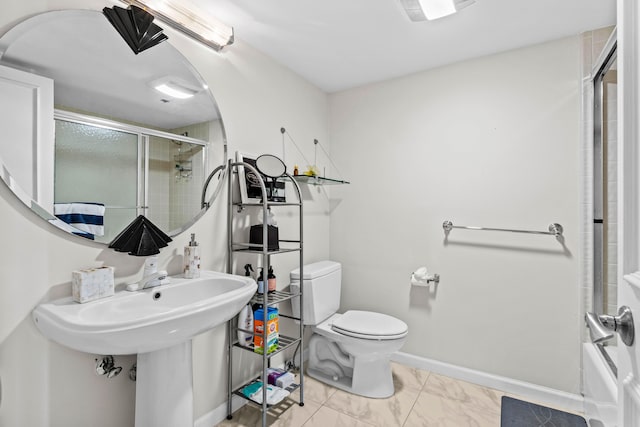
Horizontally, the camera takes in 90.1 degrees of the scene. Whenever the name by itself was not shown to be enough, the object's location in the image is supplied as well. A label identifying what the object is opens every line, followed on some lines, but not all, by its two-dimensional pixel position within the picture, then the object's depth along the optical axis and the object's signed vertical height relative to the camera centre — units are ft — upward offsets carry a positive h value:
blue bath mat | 5.76 -3.76
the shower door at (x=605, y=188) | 5.31 +0.50
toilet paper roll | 7.55 -1.49
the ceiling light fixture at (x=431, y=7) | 5.30 +3.53
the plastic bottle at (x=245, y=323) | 5.95 -2.05
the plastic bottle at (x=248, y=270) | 6.18 -1.10
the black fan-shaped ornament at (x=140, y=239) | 4.34 -0.38
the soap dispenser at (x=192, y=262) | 5.08 -0.78
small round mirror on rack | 6.31 +0.96
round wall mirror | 3.69 +1.17
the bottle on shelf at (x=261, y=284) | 5.98 -1.32
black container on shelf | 6.08 -0.43
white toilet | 6.61 -2.61
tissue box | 3.84 -0.89
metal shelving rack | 5.47 -1.59
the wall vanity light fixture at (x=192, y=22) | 4.85 +3.14
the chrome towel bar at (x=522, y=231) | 6.38 -0.29
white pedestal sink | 3.27 -1.28
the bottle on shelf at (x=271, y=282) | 6.26 -1.36
